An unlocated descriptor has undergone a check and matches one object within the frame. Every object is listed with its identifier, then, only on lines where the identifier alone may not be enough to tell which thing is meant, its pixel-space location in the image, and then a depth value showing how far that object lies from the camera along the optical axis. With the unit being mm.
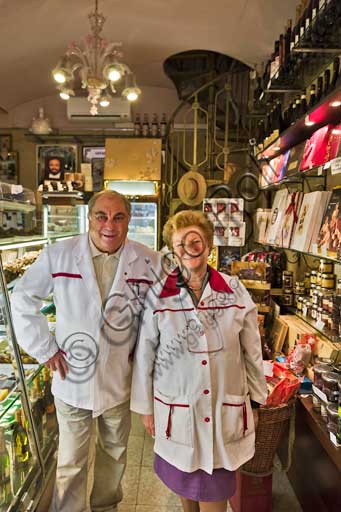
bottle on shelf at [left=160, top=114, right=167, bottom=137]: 6148
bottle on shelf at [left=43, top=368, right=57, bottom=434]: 2805
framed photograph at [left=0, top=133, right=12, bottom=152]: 6555
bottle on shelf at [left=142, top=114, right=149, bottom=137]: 6148
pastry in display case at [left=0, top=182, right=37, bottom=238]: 2770
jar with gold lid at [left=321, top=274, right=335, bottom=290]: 2611
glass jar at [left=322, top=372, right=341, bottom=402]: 2061
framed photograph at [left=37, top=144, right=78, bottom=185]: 6527
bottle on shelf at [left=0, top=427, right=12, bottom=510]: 1843
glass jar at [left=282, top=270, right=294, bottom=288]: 3418
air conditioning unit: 6016
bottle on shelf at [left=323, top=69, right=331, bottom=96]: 2669
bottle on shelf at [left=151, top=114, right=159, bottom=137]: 6137
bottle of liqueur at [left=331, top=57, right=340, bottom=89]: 2535
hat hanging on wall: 4980
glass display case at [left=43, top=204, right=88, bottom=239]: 3916
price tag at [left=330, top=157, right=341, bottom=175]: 1995
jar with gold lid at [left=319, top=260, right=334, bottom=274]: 2637
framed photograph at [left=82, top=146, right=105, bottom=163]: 6477
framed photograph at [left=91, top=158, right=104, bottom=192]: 6492
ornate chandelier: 4328
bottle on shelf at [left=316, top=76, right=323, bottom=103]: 2783
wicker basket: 2168
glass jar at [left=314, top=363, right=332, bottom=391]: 2160
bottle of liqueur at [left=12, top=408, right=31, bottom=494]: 1997
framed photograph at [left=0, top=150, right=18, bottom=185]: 6543
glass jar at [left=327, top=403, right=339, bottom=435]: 1970
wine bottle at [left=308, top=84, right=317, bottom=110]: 2867
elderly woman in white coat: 1702
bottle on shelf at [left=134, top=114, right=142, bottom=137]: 6125
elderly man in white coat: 2020
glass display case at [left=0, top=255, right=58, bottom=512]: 1902
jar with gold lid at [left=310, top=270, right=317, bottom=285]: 2776
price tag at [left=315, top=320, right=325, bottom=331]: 2568
